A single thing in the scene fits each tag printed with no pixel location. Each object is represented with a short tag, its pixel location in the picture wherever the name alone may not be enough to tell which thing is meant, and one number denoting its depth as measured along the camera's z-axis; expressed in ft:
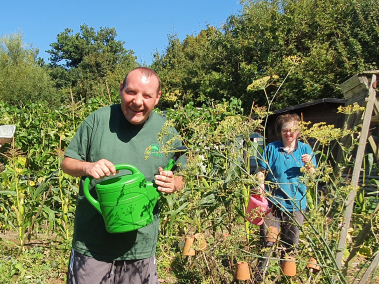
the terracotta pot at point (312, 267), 5.97
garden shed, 22.30
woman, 8.56
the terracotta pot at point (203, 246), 6.64
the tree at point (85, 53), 97.55
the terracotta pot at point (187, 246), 7.34
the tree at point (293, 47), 33.63
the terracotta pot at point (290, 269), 6.18
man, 5.38
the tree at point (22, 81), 78.48
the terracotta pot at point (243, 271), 6.42
